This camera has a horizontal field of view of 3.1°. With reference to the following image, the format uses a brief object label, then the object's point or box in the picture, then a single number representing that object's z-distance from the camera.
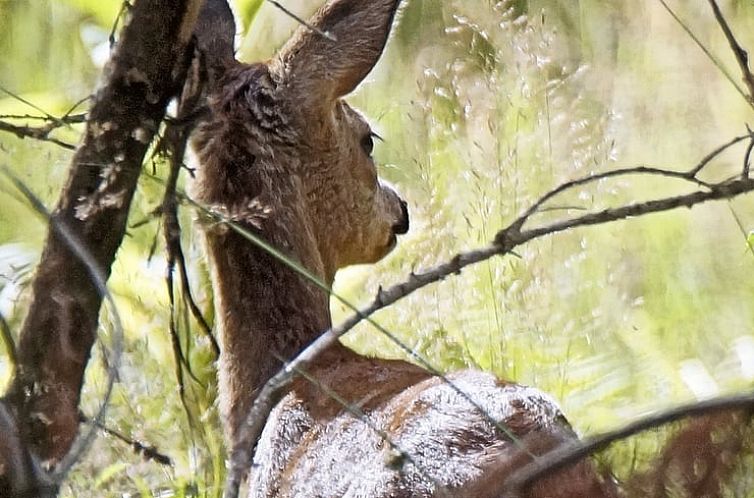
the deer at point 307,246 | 13.12
